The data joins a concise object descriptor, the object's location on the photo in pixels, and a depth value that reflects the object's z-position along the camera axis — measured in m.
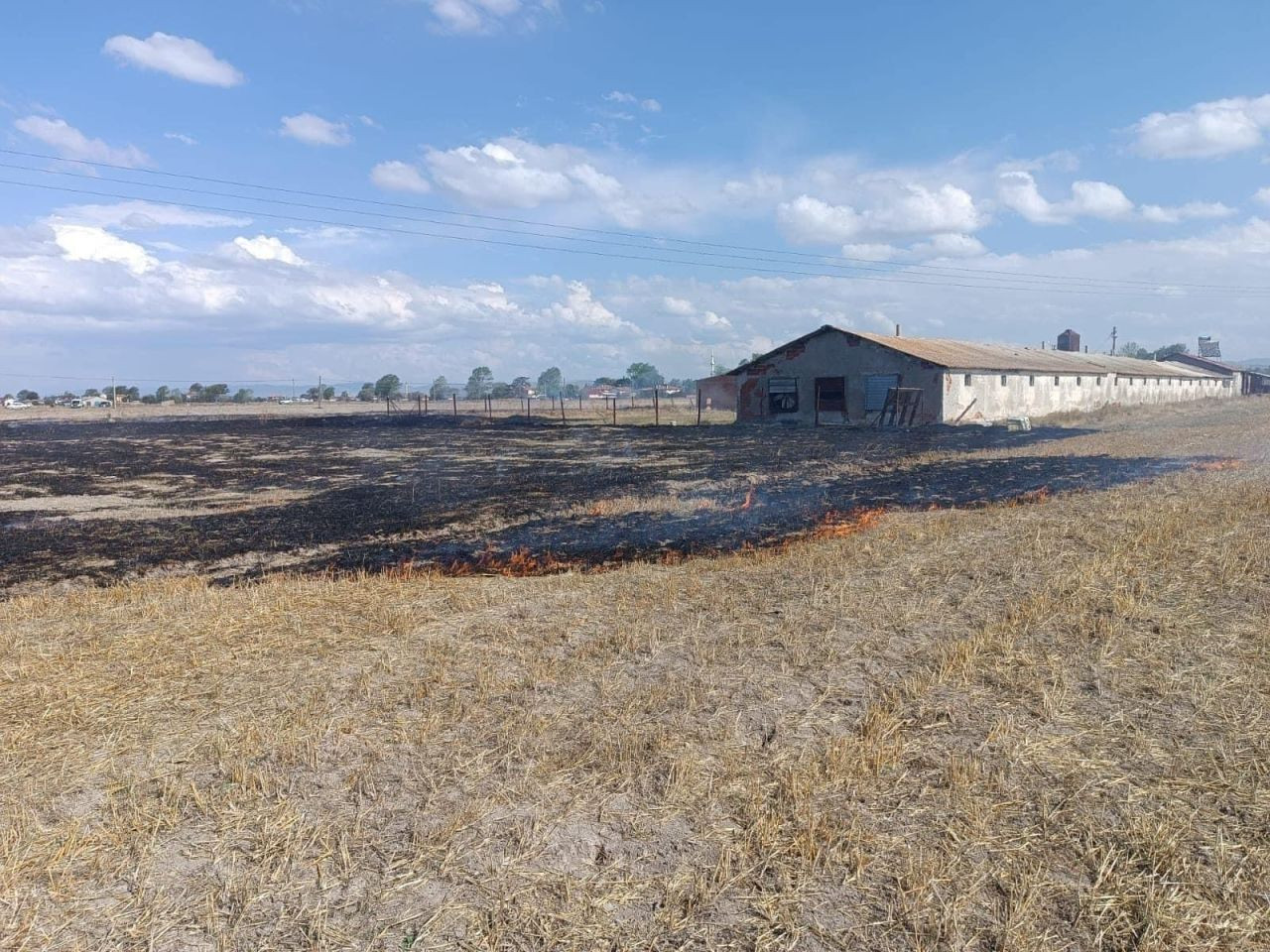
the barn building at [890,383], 33.62
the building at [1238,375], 71.19
